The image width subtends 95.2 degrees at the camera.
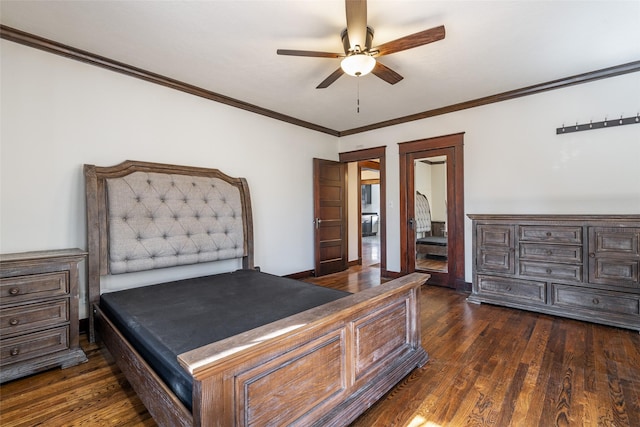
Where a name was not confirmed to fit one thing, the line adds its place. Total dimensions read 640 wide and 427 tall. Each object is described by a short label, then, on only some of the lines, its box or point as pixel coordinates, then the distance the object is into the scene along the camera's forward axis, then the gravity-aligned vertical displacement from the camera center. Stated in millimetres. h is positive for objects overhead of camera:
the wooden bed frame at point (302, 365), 1037 -726
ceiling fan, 1933 +1211
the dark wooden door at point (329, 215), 4812 -63
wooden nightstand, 1886 -666
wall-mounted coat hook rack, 2953 +902
